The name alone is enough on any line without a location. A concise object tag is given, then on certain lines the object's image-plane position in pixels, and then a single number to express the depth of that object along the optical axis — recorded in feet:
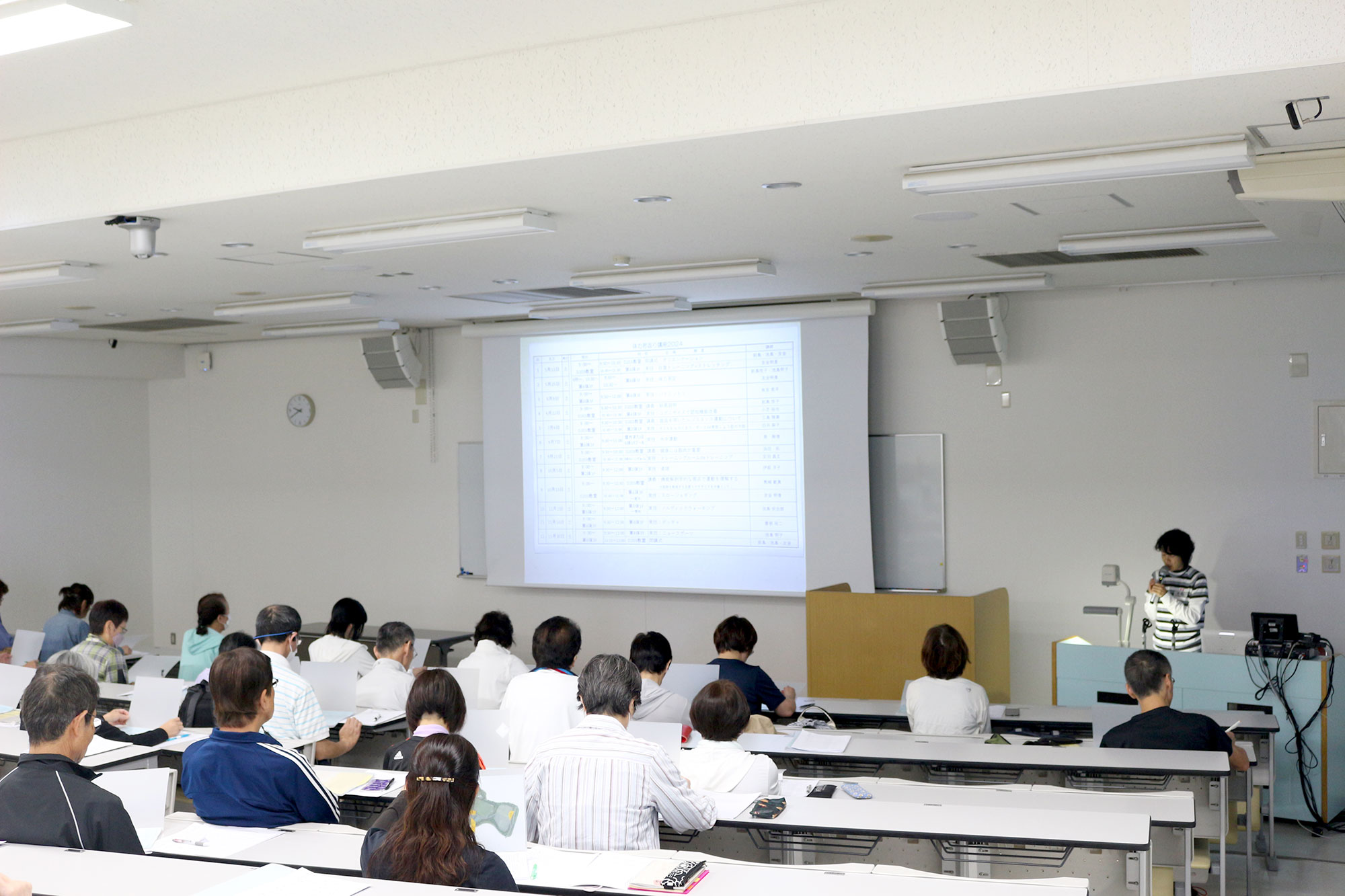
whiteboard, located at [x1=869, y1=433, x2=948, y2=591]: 26.48
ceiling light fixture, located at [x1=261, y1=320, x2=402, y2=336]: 30.55
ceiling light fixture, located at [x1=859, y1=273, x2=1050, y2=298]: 22.98
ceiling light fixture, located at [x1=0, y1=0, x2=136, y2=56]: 10.50
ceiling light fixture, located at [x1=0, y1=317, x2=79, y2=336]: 28.32
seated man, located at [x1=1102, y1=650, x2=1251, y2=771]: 15.19
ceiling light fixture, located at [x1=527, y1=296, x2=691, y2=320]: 26.21
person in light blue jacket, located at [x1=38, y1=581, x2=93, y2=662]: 24.70
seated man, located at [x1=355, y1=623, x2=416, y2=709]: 19.60
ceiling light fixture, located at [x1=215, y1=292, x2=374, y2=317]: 25.41
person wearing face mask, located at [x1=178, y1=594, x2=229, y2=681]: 21.26
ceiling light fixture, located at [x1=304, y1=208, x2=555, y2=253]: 15.83
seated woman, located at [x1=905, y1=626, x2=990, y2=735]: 17.11
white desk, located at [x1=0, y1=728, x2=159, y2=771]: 15.47
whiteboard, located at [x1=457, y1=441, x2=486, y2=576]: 32.14
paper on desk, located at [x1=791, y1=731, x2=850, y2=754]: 15.72
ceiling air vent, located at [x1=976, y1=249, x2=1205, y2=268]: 20.33
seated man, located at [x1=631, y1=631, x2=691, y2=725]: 16.44
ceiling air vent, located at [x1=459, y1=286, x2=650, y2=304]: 25.34
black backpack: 17.35
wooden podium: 23.31
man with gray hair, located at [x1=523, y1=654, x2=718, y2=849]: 11.14
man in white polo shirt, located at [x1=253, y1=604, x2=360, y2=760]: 15.37
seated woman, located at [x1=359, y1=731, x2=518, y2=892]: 8.43
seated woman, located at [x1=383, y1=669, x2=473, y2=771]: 12.21
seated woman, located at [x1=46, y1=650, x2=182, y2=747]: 16.39
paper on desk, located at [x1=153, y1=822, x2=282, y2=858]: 11.12
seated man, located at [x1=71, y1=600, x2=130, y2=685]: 21.54
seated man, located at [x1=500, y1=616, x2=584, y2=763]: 16.07
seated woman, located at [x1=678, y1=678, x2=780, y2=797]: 13.28
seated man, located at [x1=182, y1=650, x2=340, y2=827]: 11.32
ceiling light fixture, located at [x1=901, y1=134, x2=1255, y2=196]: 12.12
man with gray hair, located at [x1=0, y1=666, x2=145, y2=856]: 9.81
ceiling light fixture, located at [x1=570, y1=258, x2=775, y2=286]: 21.08
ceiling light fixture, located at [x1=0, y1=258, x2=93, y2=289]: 19.86
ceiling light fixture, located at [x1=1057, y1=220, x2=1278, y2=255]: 17.78
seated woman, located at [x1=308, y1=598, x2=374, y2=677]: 21.72
